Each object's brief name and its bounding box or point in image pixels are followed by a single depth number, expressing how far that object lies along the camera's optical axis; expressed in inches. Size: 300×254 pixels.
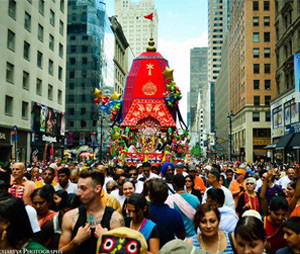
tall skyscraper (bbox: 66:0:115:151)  2608.3
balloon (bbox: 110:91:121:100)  1379.7
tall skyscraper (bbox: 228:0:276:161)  2372.0
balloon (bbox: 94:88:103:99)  1329.2
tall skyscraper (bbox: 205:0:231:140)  5506.9
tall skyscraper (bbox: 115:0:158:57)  6658.5
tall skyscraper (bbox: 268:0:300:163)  1352.1
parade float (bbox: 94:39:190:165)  1170.0
